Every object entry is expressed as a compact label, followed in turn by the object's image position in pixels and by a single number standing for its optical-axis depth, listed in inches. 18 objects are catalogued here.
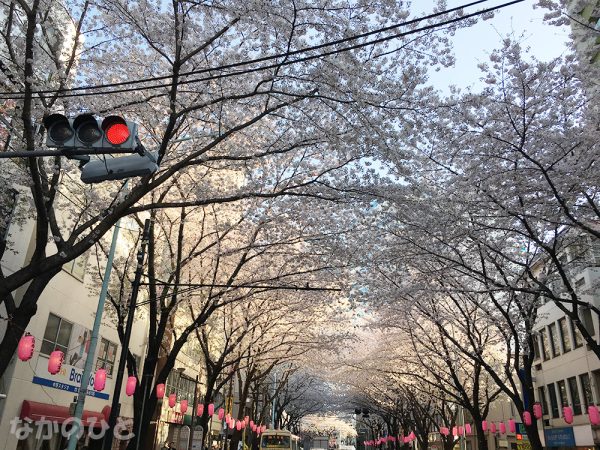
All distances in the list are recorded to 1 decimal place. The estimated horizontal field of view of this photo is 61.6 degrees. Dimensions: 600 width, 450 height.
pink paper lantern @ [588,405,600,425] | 746.2
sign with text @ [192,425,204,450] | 792.9
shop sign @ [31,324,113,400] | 684.1
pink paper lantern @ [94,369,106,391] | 673.6
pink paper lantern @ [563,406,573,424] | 860.6
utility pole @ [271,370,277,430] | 1921.0
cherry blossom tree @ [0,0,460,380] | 327.3
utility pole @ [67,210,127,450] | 497.7
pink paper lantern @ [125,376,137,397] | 596.5
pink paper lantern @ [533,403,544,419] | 719.5
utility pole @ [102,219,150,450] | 482.0
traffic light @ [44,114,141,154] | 208.5
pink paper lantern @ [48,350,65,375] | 583.5
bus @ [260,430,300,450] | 1312.7
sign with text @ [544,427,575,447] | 933.9
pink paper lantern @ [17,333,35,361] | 513.9
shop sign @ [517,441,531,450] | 924.6
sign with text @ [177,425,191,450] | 883.4
